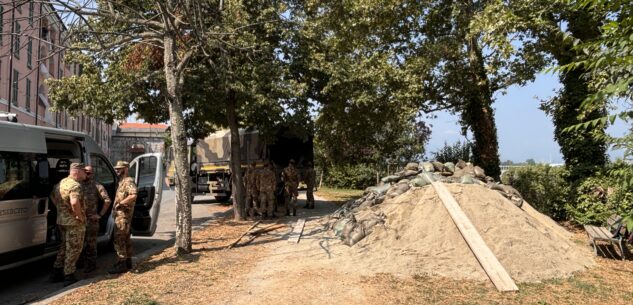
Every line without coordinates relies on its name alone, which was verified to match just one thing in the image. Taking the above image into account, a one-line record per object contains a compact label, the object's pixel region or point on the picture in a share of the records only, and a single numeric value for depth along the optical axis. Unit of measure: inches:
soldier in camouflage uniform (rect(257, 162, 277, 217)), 548.7
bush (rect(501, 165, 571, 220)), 480.4
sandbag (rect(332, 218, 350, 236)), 387.9
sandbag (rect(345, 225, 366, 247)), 344.5
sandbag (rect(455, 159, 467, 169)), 484.1
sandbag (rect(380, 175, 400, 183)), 471.0
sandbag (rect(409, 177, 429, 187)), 411.2
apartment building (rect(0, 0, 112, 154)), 290.7
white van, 253.3
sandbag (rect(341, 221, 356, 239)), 361.7
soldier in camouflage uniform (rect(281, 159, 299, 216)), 588.4
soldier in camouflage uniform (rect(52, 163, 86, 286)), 264.5
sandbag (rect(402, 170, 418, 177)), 466.3
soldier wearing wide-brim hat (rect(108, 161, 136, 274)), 287.6
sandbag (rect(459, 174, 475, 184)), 406.1
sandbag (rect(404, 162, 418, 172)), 479.5
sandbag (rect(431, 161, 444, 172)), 465.1
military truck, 679.1
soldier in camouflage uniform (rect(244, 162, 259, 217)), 559.2
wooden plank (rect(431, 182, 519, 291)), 254.5
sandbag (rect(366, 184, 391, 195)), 436.8
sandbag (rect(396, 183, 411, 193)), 413.6
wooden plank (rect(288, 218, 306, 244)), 390.2
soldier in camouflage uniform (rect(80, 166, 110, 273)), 293.1
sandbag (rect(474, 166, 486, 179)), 448.5
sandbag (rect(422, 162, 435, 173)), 462.8
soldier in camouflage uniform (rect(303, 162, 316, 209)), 666.8
